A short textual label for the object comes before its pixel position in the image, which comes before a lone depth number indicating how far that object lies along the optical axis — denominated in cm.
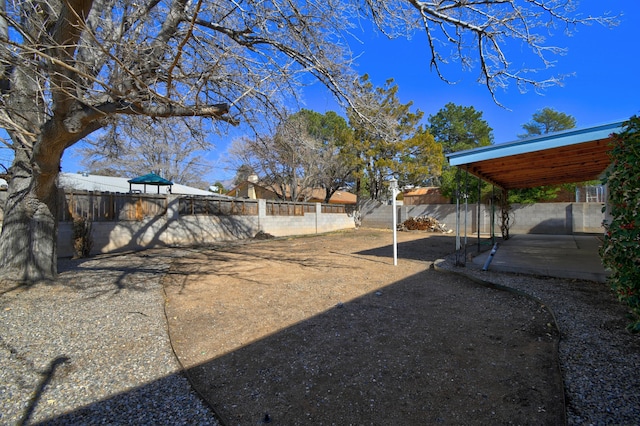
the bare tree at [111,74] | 343
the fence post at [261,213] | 1476
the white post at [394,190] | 701
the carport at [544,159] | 467
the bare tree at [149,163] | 717
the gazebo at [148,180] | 1251
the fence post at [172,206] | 1104
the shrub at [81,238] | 817
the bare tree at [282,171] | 1905
